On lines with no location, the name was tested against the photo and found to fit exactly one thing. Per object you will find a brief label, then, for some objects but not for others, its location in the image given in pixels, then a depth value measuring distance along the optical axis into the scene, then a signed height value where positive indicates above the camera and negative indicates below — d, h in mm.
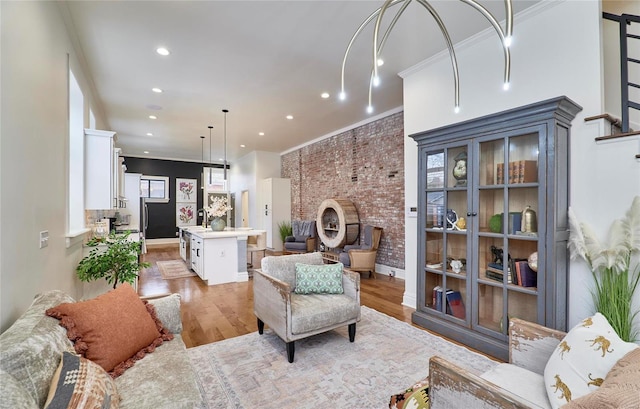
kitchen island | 4918 -884
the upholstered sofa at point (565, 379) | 871 -673
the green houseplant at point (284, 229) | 8094 -674
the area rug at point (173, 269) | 5566 -1338
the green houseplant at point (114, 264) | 2768 -568
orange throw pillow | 1463 -678
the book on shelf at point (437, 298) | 3066 -996
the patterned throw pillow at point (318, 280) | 2836 -736
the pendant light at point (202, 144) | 7535 +1788
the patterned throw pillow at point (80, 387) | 1046 -703
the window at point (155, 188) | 9867 +632
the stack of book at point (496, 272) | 2551 -611
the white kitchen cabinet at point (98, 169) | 3309 +430
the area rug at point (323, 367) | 1978 -1319
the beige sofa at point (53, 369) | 1044 -660
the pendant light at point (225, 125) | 5457 +1806
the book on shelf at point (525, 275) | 2416 -590
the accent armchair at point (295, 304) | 2385 -886
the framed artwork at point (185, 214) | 10438 -293
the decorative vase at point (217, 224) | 5483 -345
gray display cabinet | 2287 -161
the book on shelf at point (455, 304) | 2873 -1010
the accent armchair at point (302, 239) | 6930 -814
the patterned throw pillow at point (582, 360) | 1115 -639
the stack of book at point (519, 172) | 2410 +293
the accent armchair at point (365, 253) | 5168 -872
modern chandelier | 956 +635
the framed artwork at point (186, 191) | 10445 +558
